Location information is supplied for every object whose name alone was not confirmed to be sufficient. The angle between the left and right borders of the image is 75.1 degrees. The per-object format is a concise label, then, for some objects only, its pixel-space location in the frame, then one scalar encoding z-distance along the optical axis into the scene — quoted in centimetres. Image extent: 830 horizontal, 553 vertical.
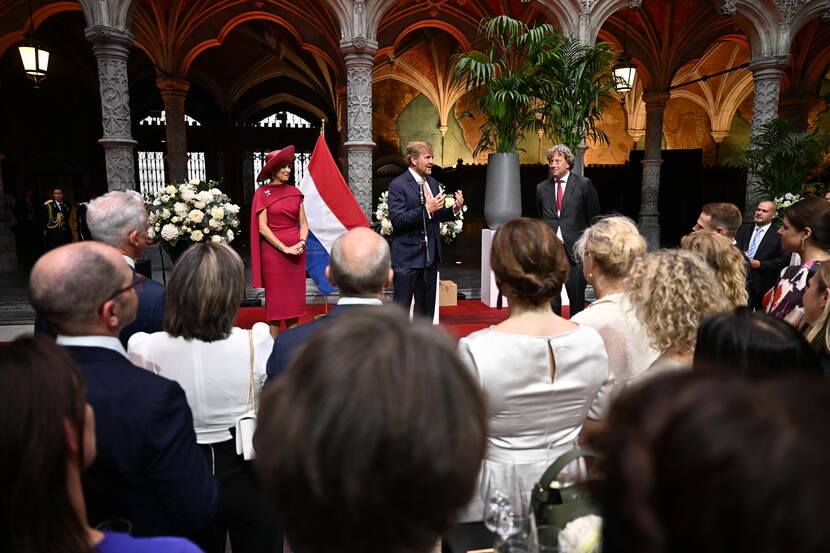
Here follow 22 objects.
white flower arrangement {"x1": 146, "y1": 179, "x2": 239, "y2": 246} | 477
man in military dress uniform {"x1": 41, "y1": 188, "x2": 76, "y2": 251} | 899
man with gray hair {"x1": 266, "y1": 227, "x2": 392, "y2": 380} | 182
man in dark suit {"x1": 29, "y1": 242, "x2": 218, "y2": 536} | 125
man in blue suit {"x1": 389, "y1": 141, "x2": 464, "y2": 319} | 449
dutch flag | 479
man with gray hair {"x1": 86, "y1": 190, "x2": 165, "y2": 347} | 242
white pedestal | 630
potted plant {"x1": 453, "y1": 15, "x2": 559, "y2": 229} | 583
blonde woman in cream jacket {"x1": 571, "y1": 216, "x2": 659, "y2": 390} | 214
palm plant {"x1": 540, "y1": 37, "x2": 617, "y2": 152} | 617
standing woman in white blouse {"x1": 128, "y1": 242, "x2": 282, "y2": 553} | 170
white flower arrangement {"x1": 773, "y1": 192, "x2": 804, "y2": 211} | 675
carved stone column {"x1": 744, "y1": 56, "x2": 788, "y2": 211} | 872
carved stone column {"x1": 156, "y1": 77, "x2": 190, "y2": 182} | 1069
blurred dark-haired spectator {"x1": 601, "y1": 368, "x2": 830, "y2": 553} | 45
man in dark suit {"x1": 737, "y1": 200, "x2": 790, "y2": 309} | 490
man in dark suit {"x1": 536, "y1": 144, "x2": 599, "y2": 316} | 504
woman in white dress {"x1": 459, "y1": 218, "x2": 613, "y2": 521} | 163
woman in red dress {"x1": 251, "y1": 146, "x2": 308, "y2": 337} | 452
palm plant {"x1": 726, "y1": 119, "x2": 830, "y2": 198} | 706
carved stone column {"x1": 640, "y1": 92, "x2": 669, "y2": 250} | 1132
